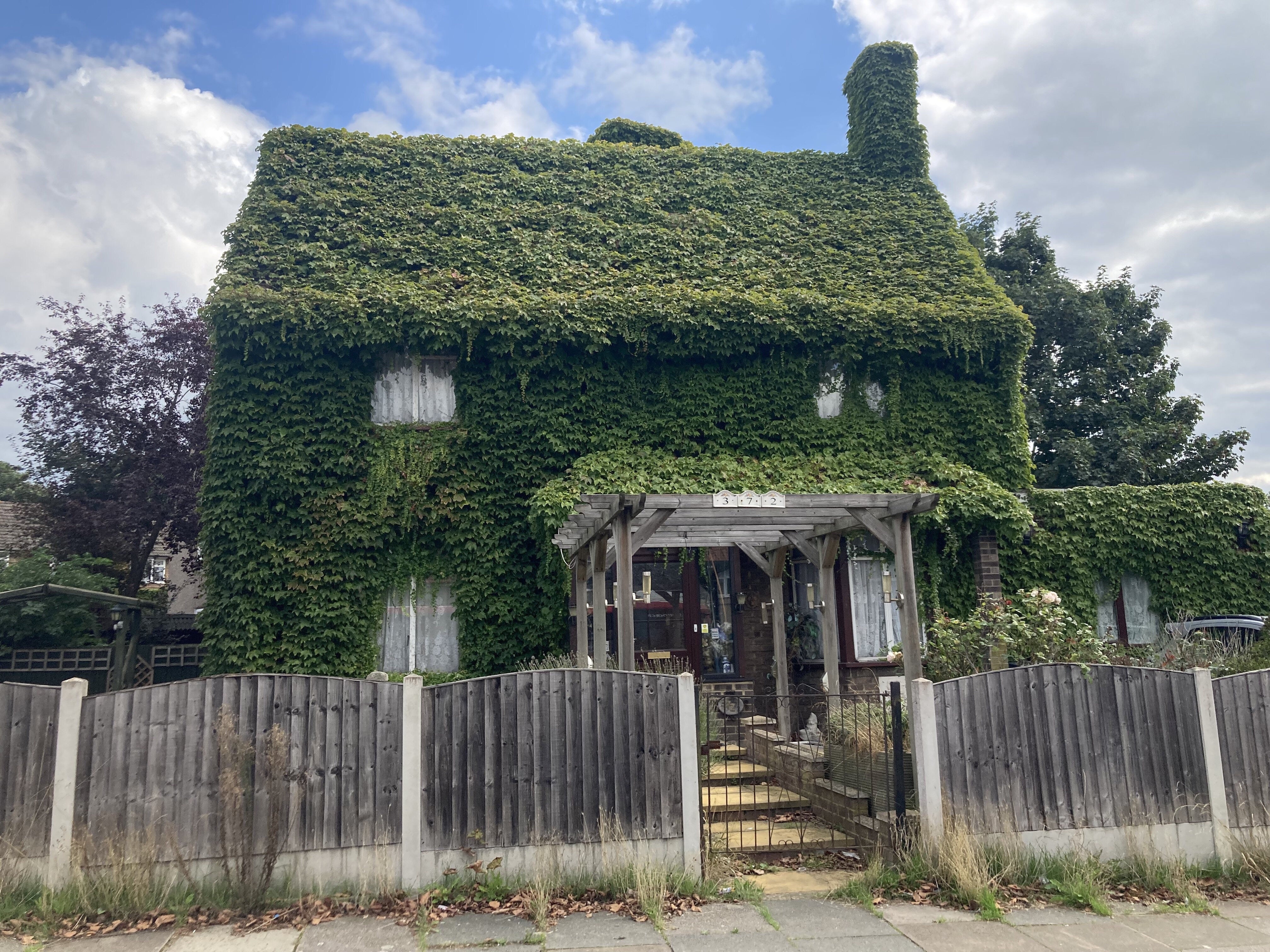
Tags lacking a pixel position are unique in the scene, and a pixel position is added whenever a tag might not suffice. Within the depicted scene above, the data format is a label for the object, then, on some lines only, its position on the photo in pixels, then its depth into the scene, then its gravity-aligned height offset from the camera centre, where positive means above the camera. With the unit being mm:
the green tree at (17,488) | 17281 +3185
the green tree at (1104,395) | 22703 +5807
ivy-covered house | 12383 +3345
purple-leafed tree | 16531 +3857
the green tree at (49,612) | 12727 +398
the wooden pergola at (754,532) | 8016 +952
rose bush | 8781 -356
